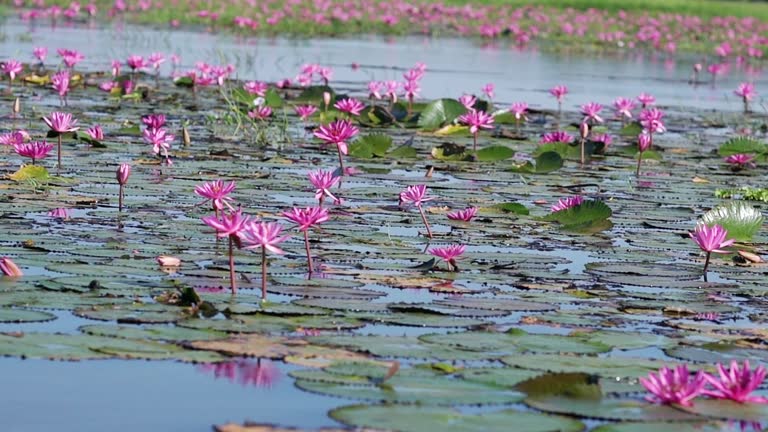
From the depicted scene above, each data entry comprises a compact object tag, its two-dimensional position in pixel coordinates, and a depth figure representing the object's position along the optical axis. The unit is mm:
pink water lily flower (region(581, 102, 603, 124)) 17734
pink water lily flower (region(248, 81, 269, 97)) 19906
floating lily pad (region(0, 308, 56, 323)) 7219
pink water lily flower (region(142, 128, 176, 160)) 13562
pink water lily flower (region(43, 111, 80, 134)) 12492
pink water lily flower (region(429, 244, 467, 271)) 9086
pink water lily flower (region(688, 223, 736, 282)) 9031
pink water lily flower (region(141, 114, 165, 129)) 14602
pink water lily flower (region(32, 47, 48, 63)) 21697
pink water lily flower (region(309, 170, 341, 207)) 9711
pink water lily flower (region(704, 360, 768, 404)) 6129
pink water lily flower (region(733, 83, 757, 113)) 23159
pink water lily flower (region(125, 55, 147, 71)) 21141
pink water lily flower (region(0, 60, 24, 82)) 20442
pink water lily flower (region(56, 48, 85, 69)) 21344
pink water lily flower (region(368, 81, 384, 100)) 20578
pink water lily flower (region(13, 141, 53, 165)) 12305
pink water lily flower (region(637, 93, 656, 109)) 20406
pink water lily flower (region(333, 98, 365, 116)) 17281
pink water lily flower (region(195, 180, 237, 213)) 9141
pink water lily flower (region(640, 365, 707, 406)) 6023
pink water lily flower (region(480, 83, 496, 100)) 21250
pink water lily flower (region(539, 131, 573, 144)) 17375
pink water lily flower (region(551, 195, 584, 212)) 11172
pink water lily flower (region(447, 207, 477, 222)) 11242
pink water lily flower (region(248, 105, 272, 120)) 17564
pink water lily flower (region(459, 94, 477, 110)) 18203
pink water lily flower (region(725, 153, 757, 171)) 16953
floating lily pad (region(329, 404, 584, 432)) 5695
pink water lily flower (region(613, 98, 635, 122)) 19625
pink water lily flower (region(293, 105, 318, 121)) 18312
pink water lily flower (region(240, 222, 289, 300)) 7566
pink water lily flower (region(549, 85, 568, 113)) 20859
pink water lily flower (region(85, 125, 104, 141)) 14836
